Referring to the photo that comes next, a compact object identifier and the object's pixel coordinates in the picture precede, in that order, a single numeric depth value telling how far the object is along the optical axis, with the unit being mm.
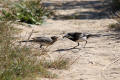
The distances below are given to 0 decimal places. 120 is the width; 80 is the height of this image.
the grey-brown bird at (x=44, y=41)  15207
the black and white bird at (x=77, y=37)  16391
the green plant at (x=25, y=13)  22411
